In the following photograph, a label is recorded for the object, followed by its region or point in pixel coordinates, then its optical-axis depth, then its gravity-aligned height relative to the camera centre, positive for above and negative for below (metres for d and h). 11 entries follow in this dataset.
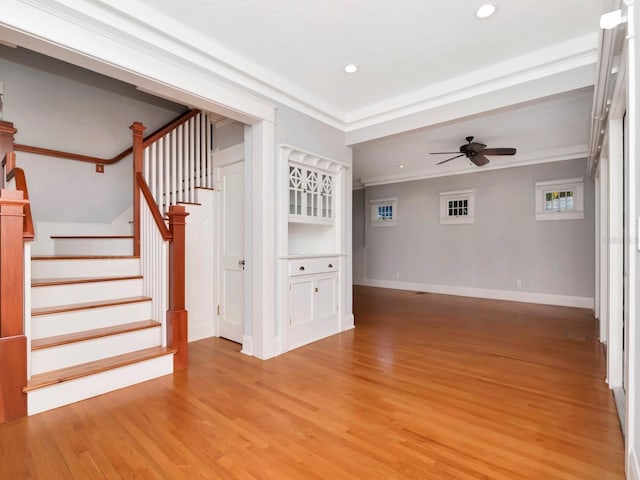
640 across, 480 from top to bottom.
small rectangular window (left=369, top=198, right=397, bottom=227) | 8.08 +0.67
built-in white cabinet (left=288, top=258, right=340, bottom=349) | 3.55 -0.72
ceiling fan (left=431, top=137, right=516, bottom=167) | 4.76 +1.29
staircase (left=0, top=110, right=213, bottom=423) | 2.08 -0.44
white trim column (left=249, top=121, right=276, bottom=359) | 3.23 -0.03
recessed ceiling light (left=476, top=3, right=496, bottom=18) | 2.19 +1.56
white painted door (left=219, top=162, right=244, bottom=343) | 3.75 -0.15
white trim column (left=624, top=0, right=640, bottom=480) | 1.37 +0.01
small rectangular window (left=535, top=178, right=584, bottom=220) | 5.69 +0.69
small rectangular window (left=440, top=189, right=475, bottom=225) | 6.86 +0.68
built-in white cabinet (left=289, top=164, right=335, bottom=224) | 3.63 +0.52
